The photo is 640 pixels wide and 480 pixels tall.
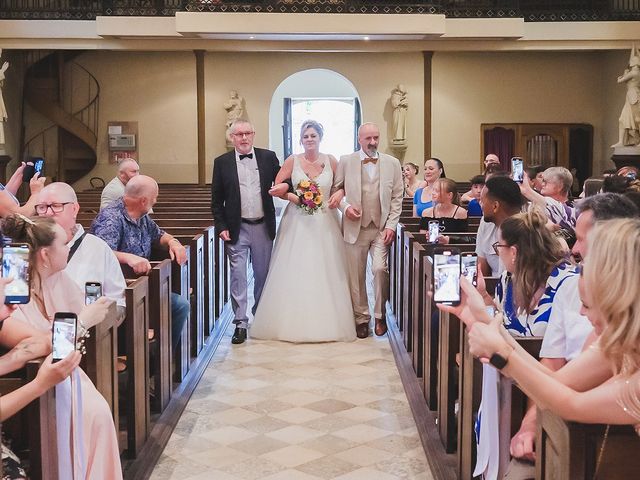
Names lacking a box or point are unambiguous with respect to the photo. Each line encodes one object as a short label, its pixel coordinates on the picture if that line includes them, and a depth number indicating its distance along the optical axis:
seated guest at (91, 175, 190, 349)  5.10
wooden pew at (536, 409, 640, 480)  2.17
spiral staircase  16.05
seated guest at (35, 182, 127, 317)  4.14
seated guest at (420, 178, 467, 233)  6.52
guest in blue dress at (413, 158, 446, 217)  8.02
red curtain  16.52
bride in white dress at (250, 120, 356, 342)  6.86
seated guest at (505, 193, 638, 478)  2.84
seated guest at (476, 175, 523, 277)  4.51
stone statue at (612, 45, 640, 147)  14.43
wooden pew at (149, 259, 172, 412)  4.88
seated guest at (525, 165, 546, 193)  8.63
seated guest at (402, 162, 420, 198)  11.86
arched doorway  18.45
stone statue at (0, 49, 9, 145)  14.15
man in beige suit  6.95
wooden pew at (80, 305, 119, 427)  3.40
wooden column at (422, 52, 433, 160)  16.16
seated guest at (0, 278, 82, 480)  2.52
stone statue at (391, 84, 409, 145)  16.17
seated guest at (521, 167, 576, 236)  5.22
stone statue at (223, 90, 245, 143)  16.23
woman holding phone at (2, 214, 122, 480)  2.94
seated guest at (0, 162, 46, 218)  4.59
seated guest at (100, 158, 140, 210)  6.79
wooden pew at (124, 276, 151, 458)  4.24
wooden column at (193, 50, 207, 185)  15.98
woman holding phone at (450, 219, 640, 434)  2.01
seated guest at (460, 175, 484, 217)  7.04
